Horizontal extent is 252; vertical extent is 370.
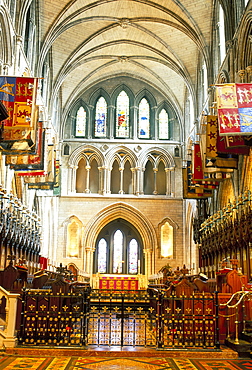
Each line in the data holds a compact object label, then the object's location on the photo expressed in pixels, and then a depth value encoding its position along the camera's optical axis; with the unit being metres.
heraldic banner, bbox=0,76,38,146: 12.73
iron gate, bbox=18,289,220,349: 8.35
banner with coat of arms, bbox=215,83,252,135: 12.14
